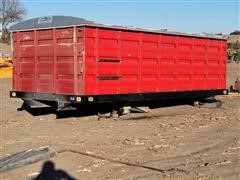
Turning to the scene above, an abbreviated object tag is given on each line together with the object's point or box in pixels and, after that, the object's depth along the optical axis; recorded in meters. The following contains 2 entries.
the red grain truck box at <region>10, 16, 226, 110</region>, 13.19
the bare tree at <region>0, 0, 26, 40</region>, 82.81
